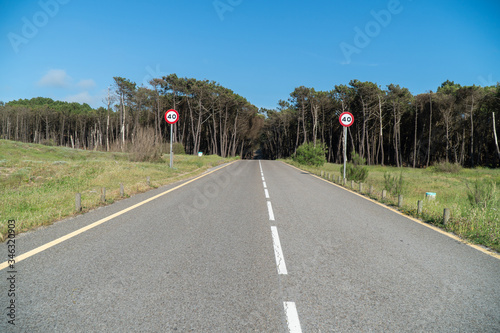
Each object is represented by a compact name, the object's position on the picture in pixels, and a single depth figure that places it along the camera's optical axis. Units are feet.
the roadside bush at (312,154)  103.69
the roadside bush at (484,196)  23.99
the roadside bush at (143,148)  76.43
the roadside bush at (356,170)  52.44
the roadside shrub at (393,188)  43.01
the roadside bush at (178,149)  147.47
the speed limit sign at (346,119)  50.88
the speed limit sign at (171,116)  59.82
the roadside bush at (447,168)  103.04
